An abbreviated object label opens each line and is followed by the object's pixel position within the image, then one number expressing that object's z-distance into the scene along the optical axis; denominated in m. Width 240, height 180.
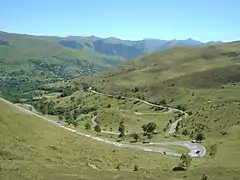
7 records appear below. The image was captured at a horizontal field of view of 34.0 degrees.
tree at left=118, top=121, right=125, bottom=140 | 145.62
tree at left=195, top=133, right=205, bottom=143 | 140.62
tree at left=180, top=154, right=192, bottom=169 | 80.23
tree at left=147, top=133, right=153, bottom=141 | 150.09
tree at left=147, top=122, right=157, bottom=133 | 164.11
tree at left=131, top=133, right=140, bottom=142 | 140.75
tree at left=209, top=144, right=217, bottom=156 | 109.74
